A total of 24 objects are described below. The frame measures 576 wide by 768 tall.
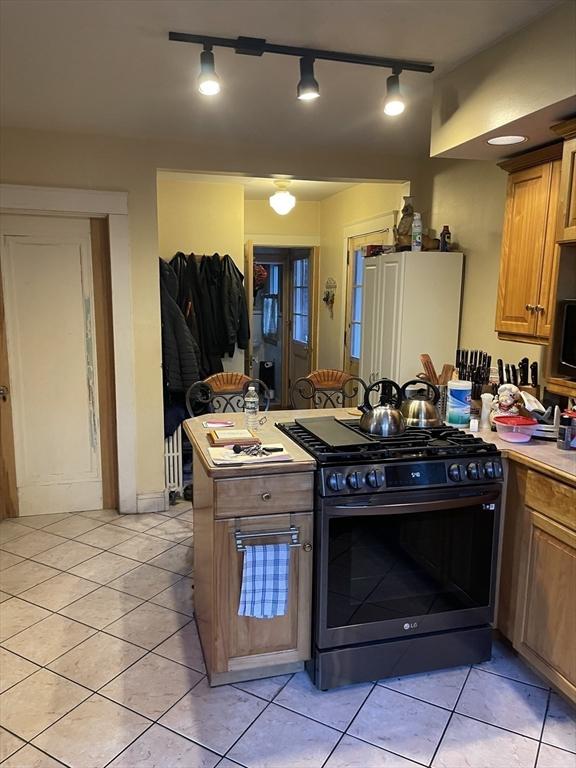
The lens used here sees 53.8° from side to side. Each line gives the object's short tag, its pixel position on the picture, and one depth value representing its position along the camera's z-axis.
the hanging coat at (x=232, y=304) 4.94
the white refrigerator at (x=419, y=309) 3.48
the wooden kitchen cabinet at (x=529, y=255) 2.46
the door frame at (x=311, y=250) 6.16
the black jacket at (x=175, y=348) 3.97
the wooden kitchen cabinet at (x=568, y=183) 2.17
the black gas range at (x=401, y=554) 2.06
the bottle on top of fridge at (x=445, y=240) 3.56
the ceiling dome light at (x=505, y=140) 2.45
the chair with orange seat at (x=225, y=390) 3.41
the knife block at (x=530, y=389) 2.81
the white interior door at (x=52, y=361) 3.64
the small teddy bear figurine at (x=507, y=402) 2.55
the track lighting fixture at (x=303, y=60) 2.18
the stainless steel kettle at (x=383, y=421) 2.35
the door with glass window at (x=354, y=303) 5.22
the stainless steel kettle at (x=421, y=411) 2.52
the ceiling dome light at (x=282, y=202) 4.54
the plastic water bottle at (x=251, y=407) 2.60
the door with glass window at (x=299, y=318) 6.61
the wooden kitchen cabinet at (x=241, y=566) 2.01
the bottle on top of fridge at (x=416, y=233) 3.53
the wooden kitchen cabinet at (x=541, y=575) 1.99
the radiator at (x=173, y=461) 4.05
